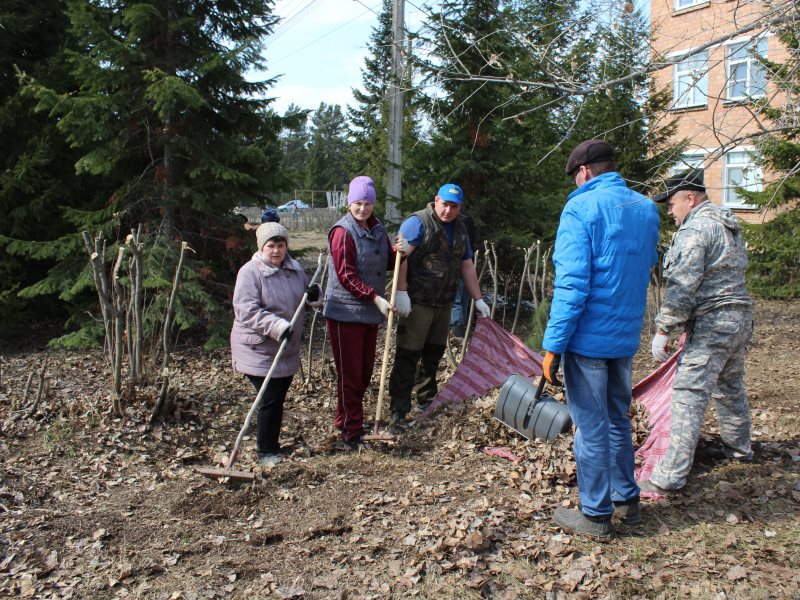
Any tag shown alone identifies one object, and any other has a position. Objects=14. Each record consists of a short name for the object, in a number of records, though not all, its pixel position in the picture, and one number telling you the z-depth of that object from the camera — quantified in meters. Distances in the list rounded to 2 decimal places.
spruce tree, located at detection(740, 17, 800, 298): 9.97
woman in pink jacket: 4.23
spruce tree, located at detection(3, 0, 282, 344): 7.26
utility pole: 10.85
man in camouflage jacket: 3.55
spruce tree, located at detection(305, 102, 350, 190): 51.38
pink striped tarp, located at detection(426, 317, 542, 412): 5.23
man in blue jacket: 3.00
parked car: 37.86
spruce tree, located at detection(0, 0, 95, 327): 8.08
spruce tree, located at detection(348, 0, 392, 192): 17.25
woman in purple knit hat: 4.53
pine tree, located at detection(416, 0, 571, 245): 8.63
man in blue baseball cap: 4.98
